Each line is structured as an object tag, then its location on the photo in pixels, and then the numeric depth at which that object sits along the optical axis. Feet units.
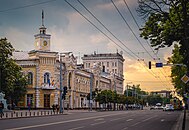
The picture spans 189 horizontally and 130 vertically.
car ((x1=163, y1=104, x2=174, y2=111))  243.37
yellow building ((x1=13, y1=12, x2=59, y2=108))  221.56
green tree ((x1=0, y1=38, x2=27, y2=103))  169.64
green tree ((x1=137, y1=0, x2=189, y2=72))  66.42
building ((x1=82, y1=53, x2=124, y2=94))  442.17
